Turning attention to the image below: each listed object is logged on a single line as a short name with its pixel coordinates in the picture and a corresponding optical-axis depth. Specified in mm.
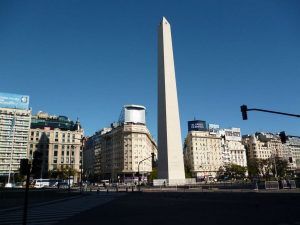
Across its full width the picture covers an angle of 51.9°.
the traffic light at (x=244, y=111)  16859
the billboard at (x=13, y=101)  107144
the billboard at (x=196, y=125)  137000
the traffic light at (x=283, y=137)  23797
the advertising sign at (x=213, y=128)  149000
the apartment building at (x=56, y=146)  109938
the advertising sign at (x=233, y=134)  156288
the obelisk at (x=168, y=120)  47281
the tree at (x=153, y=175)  93362
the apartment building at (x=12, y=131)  99125
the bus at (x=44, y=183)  72481
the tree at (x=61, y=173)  95000
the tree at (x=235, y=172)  113188
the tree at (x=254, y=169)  114625
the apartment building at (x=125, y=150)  113338
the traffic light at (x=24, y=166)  11062
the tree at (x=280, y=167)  108375
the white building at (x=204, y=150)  133000
